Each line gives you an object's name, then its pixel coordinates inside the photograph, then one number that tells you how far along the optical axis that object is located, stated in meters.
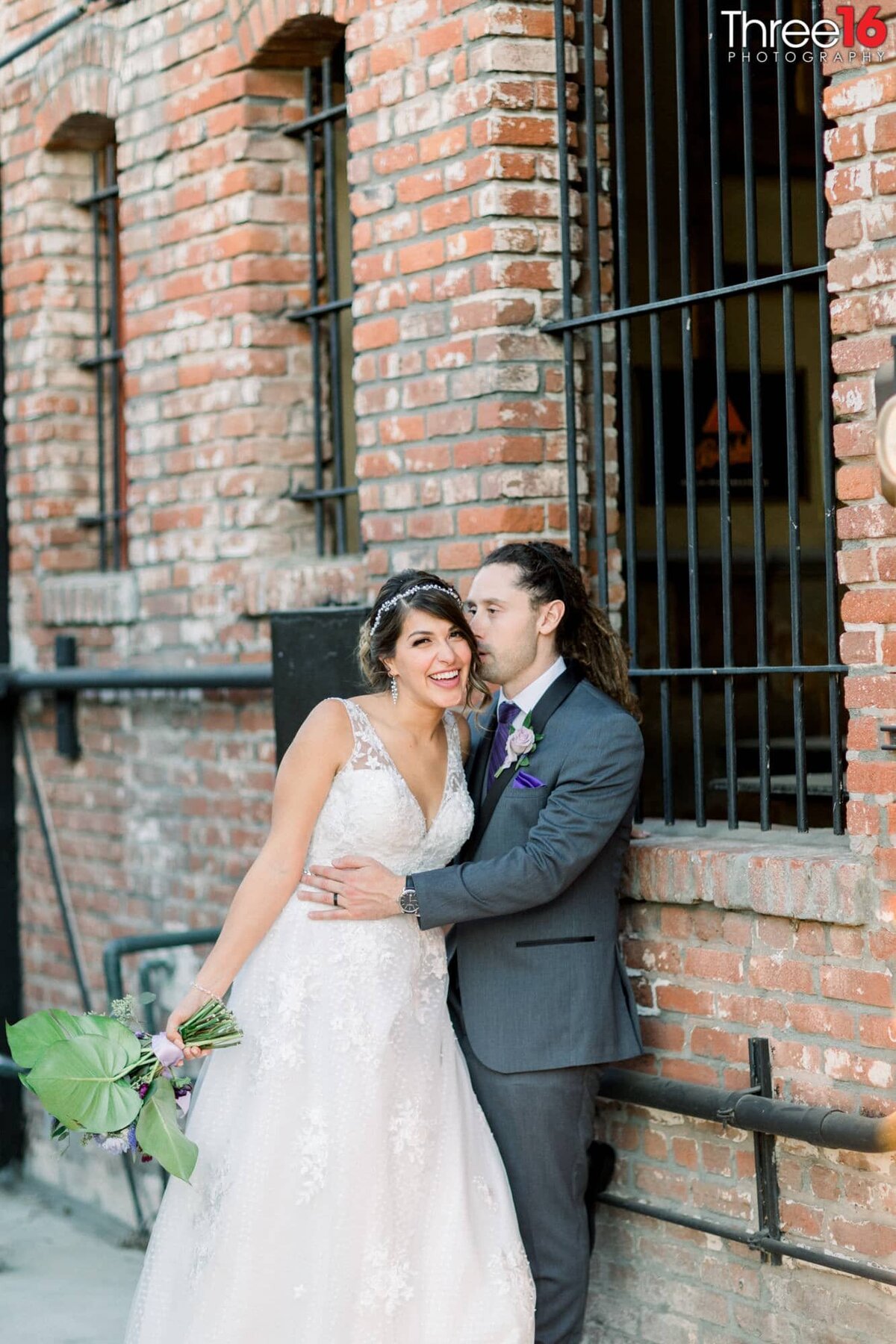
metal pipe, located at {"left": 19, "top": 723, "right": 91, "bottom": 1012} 7.00
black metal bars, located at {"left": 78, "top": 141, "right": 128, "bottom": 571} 7.14
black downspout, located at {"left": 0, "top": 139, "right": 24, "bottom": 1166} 7.42
